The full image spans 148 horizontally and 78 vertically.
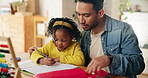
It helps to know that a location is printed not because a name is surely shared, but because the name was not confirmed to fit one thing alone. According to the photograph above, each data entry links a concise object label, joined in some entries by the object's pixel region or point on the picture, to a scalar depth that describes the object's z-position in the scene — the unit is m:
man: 1.40
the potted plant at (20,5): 4.04
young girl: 1.53
